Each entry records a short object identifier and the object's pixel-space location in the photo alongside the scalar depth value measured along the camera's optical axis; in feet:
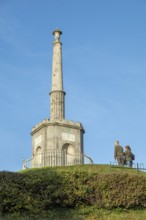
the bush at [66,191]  67.56
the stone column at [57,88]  122.72
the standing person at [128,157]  101.91
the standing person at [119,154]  101.71
